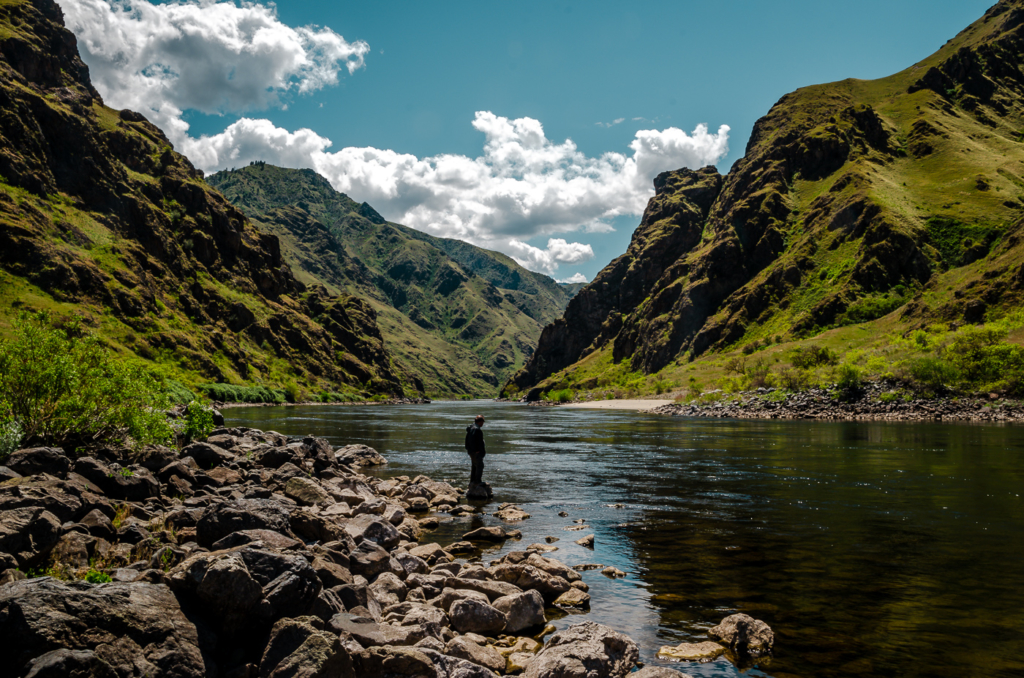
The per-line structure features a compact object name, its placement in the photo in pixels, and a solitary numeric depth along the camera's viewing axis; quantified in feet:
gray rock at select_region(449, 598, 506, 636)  39.35
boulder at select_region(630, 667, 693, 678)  30.96
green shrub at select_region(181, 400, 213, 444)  96.27
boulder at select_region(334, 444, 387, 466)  125.59
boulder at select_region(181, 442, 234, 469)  80.38
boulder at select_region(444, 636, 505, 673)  33.47
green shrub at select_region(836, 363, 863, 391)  294.05
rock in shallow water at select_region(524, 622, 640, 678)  31.58
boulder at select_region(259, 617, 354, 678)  26.23
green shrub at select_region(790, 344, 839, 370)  368.27
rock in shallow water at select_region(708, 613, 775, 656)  36.81
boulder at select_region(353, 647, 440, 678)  28.99
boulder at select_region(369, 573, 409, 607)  41.50
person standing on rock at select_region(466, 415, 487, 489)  90.58
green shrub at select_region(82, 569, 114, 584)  31.53
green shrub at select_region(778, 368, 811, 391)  341.00
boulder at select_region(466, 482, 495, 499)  91.25
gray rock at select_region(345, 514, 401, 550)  57.16
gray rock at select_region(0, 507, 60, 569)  31.94
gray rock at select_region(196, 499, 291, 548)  41.14
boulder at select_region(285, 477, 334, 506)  75.15
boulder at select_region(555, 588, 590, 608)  45.80
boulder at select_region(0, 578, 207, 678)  22.38
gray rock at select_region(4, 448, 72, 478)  48.55
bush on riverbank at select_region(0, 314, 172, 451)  61.21
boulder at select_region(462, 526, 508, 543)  65.31
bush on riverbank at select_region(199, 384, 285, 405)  425.28
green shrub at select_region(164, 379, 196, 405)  227.40
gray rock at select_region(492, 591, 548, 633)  40.73
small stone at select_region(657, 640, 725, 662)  35.84
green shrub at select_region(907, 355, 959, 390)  267.18
